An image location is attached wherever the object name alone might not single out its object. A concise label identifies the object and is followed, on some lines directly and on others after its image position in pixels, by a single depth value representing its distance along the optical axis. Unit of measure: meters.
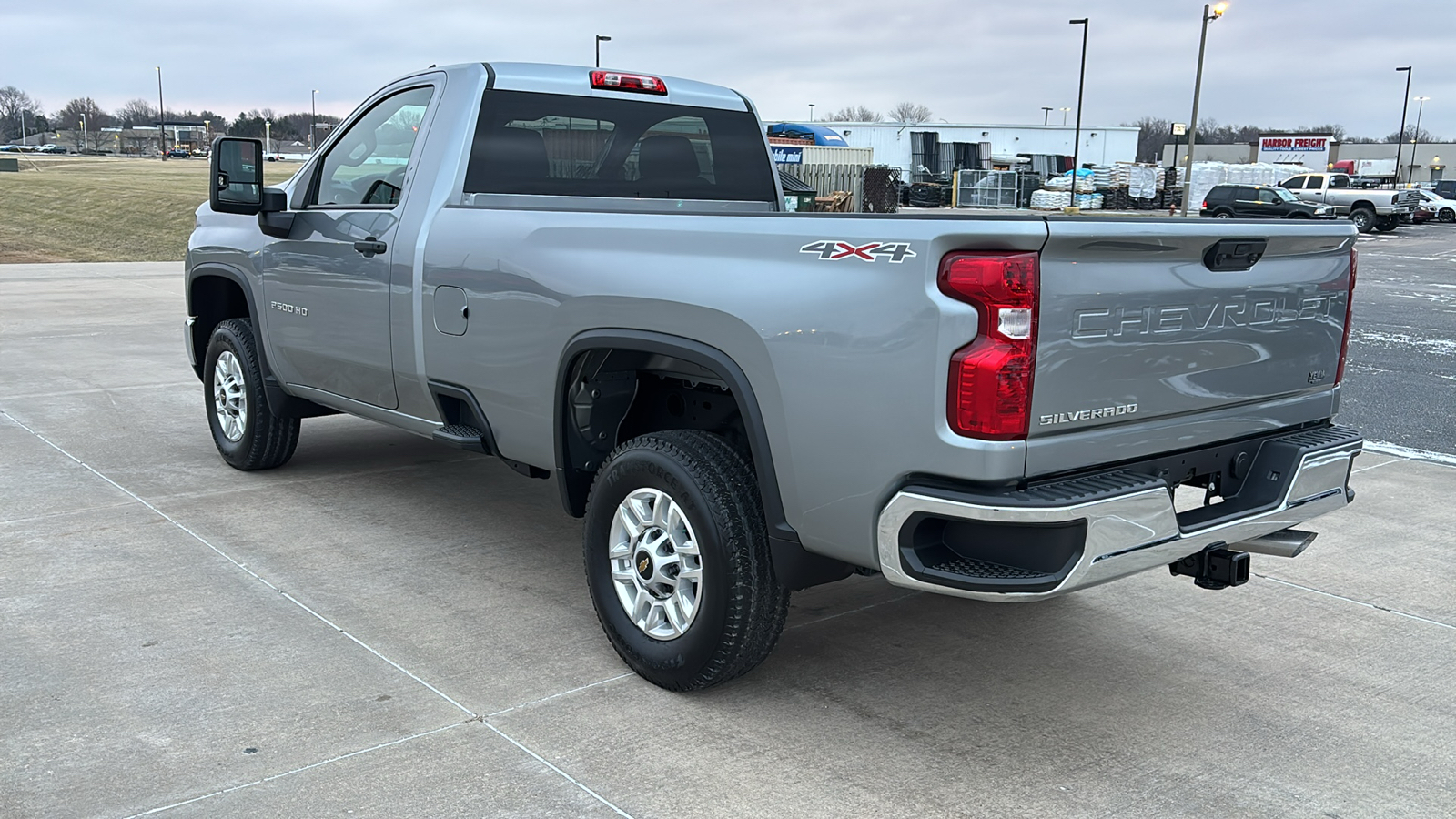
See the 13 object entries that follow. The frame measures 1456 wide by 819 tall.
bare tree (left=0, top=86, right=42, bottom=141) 157.75
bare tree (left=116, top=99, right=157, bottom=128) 165.25
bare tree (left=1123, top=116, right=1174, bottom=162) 120.69
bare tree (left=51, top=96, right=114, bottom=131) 160.88
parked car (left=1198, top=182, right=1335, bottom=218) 38.16
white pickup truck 41.59
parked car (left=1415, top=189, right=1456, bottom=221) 51.69
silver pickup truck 3.01
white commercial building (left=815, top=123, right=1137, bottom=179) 58.12
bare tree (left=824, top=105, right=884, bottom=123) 131.00
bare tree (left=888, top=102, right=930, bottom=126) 132.56
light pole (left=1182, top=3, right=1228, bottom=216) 31.62
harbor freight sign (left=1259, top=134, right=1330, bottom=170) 75.19
